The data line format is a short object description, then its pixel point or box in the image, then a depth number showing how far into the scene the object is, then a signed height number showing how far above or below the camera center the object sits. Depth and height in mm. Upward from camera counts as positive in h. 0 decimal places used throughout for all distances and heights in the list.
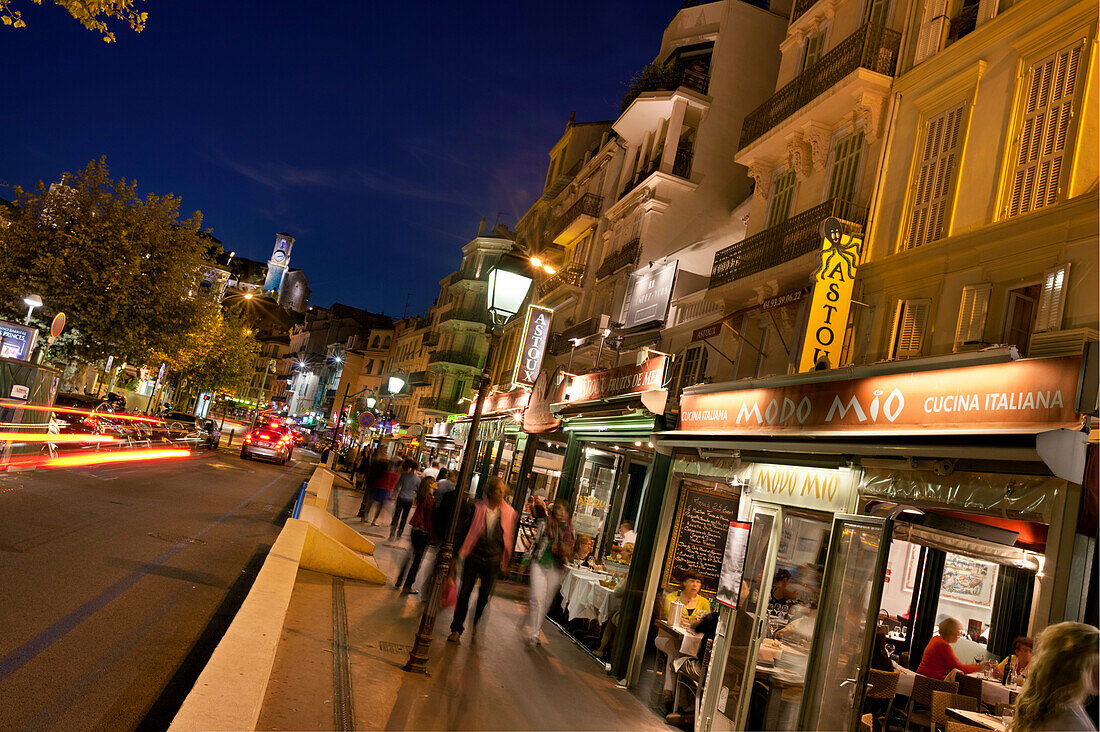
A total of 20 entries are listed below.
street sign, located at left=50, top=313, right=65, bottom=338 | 23286 +947
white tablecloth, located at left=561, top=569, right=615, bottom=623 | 11031 -1655
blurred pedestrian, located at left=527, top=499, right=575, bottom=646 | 10516 -1229
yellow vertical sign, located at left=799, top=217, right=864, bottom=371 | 10945 +3146
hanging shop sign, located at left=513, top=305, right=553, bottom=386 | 26438 +3849
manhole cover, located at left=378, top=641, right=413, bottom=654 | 8587 -2249
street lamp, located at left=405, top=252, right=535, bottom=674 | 7914 +909
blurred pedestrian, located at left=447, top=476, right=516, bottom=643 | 9797 -1104
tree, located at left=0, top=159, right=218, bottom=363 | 29625 +3706
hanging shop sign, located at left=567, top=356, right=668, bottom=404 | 12008 +1668
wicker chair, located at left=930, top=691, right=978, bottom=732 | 7734 -1390
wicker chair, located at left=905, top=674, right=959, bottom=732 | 8352 -1461
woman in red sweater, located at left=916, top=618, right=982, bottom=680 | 8961 -1152
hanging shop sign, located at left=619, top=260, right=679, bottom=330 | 19438 +4810
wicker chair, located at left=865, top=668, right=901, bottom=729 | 8508 -1483
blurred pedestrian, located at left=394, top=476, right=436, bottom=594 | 11969 -1420
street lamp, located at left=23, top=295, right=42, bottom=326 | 27923 +1731
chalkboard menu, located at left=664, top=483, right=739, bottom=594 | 12336 -530
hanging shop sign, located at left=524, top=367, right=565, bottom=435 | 15883 +1410
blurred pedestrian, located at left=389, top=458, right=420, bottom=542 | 16516 -1071
